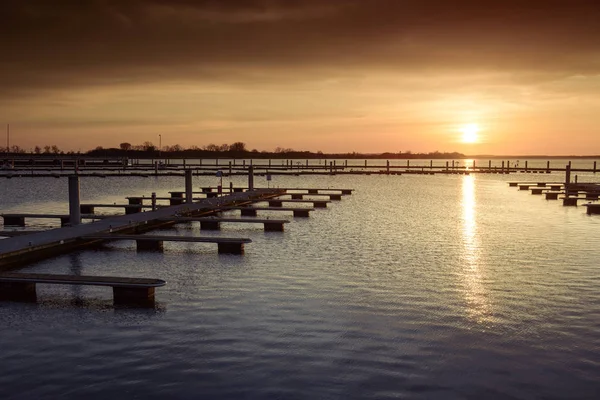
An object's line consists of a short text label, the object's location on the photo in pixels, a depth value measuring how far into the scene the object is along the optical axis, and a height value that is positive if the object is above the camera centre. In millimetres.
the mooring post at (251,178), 42250 -1619
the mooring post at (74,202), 21703 -1861
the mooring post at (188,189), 32375 -1921
